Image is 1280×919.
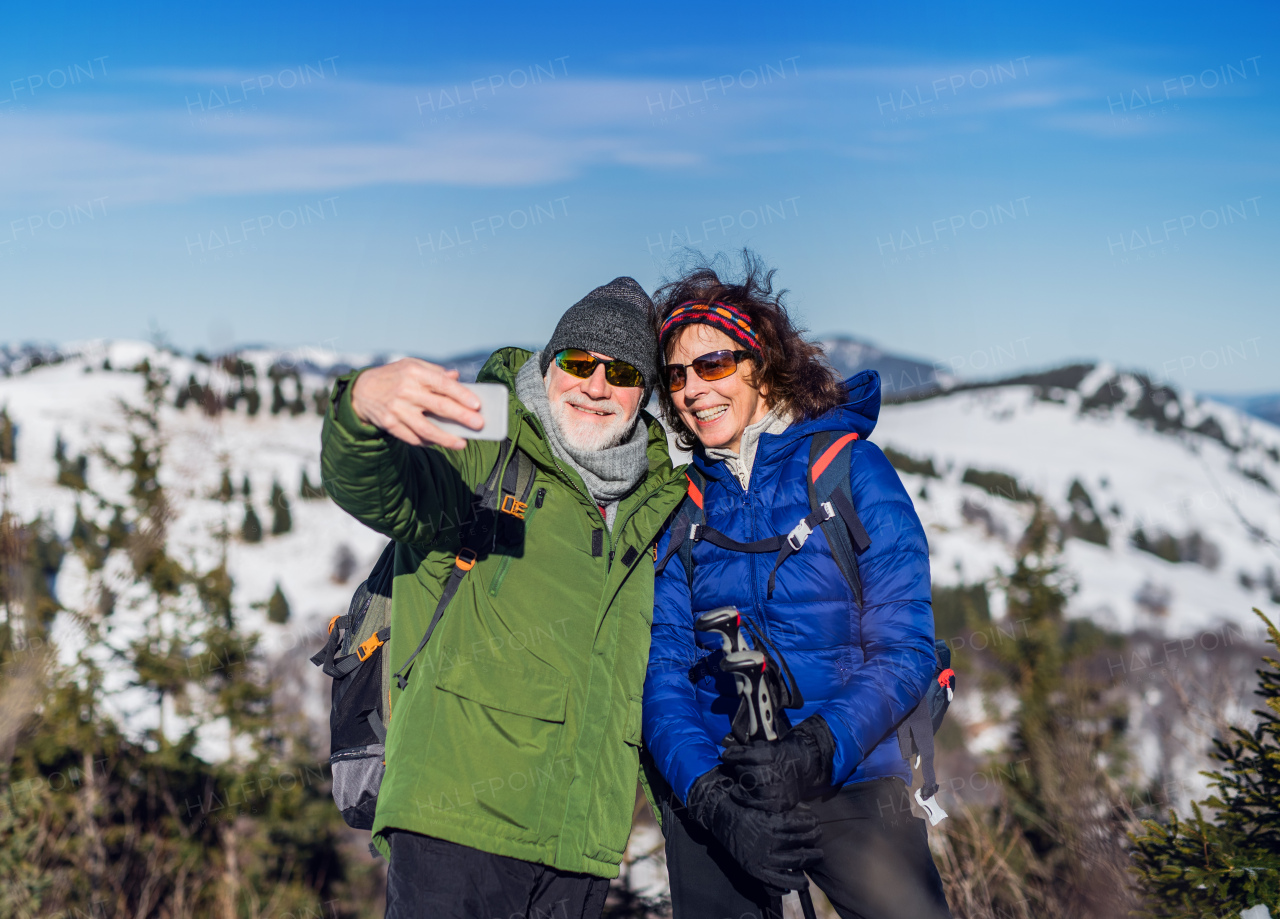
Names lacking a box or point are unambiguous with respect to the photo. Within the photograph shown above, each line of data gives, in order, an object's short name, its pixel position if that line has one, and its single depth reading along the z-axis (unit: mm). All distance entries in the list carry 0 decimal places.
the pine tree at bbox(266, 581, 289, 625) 48781
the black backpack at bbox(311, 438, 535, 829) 2873
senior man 2629
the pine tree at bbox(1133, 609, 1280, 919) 3260
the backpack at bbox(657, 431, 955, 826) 2934
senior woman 2670
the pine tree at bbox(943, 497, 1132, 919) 15711
